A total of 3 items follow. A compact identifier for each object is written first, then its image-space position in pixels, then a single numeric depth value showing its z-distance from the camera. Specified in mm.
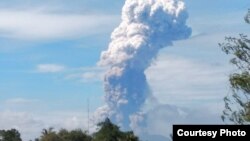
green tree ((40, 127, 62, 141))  154000
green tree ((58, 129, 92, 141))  155125
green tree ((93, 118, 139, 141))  133575
